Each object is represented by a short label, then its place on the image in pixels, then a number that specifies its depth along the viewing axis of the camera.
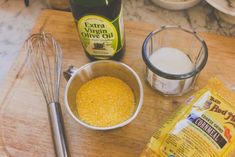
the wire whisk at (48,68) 0.49
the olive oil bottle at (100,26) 0.45
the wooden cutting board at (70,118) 0.49
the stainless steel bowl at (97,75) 0.49
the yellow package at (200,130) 0.42
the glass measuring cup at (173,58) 0.48
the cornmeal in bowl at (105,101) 0.49
